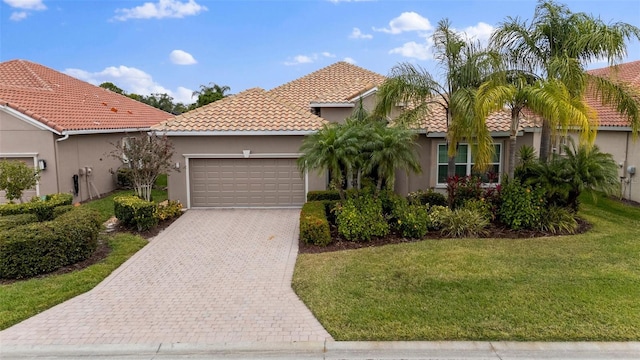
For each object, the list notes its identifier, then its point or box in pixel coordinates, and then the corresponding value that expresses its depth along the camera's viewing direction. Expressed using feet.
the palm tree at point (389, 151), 37.22
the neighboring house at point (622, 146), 52.85
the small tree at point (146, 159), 44.92
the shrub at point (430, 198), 45.19
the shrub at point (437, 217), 38.50
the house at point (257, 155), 50.62
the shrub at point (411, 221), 36.78
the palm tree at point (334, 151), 36.65
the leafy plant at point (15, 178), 40.19
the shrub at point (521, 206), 38.37
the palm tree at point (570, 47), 37.35
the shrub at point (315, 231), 35.14
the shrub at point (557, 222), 38.27
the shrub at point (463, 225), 37.40
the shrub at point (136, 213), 40.40
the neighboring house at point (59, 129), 51.88
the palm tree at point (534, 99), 34.22
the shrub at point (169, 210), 44.60
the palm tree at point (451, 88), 38.01
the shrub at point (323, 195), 48.26
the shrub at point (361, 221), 36.06
